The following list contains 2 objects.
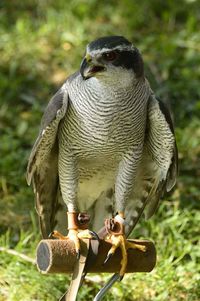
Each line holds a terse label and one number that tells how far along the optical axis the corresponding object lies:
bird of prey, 10.15
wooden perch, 8.90
